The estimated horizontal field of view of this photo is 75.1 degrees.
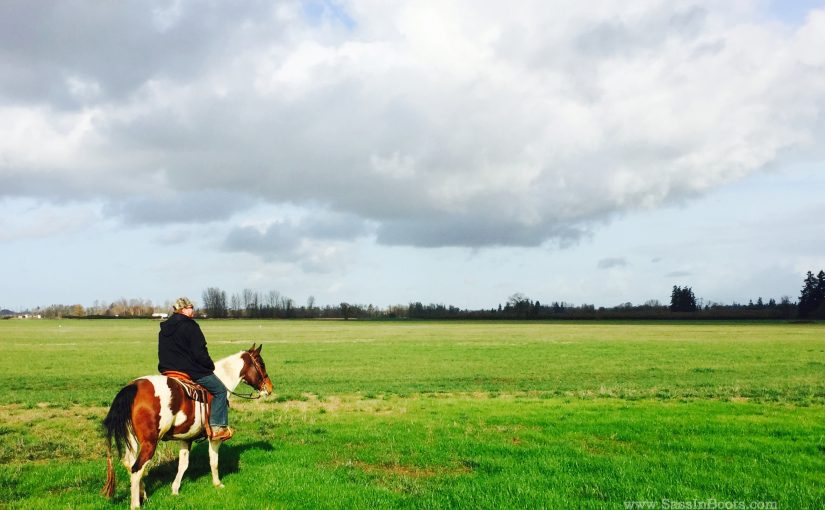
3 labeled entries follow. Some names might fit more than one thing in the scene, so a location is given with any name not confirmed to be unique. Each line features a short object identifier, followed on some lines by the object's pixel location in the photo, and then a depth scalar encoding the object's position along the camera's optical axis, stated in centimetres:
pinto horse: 873
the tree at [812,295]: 17900
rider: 992
